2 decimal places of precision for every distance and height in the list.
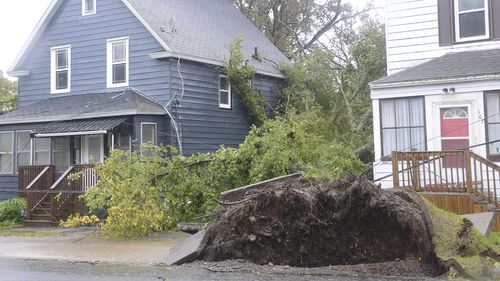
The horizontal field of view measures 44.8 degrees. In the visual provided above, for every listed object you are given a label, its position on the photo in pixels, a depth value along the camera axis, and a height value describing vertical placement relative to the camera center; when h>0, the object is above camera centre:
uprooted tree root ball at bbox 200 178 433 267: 8.87 -0.90
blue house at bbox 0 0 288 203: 19.19 +2.84
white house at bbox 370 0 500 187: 13.98 +1.94
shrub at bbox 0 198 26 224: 18.86 -1.20
